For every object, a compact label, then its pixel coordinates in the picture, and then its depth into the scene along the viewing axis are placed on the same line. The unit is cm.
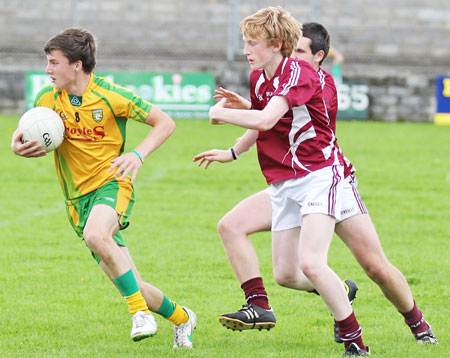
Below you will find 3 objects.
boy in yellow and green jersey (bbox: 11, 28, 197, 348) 1056
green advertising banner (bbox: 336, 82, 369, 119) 4769
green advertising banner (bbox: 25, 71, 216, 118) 4606
